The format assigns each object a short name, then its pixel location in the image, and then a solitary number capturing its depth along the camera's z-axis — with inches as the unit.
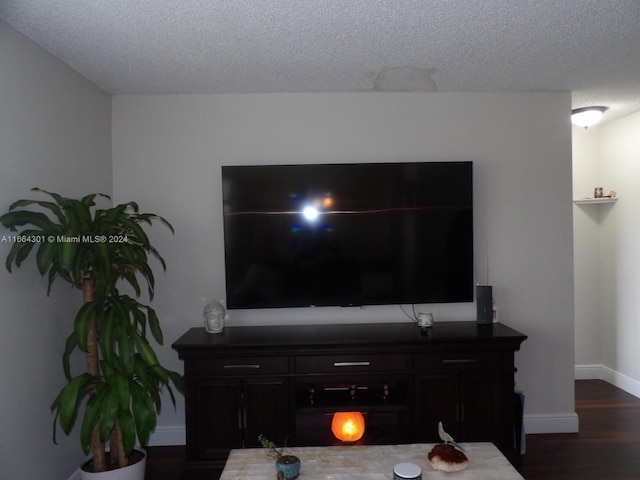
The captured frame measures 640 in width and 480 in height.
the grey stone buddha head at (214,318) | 116.9
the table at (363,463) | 74.4
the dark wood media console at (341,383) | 106.6
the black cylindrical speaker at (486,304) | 120.2
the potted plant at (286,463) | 72.5
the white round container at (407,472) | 68.9
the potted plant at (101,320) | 80.5
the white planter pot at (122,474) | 88.4
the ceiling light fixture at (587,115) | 140.6
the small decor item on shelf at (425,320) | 117.0
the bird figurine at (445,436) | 74.1
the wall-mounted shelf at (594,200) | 158.9
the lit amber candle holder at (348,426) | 103.7
